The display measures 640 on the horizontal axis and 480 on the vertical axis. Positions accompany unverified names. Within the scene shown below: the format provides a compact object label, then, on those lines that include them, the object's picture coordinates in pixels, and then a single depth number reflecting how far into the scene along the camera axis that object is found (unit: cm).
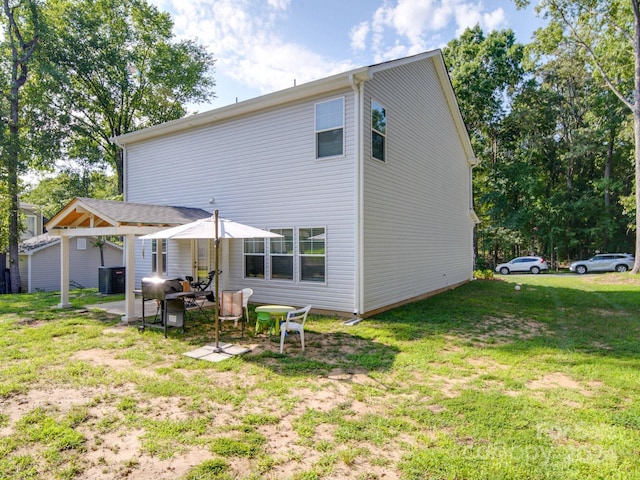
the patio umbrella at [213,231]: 589
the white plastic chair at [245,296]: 720
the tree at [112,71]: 1709
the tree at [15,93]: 1436
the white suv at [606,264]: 2105
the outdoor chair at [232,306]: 664
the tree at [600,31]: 1747
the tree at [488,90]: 2536
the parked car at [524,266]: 2414
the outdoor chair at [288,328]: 573
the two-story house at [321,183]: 824
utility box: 1242
